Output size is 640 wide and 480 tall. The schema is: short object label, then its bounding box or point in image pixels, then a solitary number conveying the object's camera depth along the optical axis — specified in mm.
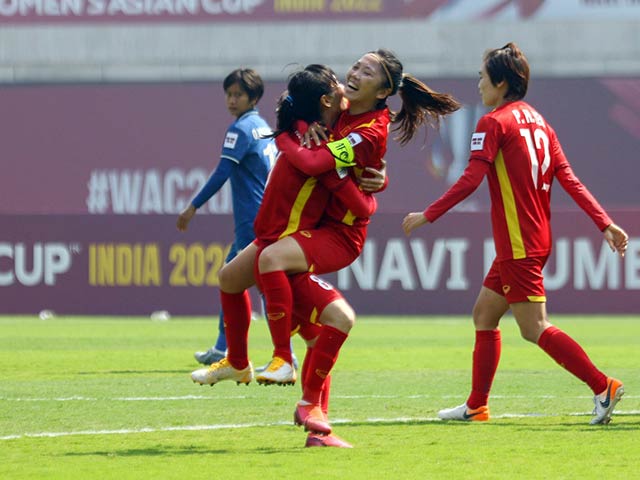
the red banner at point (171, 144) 57437
